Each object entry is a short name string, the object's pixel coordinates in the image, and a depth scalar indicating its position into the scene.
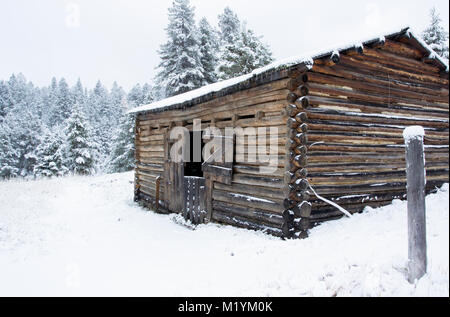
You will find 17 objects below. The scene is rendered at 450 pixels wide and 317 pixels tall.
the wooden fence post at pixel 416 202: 3.19
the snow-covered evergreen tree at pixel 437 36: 19.55
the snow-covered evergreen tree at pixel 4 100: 57.13
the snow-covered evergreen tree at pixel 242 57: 23.19
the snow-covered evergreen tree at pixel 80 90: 69.00
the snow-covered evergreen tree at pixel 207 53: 25.75
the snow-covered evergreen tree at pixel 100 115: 49.65
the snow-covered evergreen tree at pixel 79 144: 29.30
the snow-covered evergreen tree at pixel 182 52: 23.52
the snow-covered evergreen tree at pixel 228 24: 30.70
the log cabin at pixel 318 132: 6.59
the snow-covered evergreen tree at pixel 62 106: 58.28
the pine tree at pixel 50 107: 58.47
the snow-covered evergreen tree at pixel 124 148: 27.04
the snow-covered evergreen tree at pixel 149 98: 30.07
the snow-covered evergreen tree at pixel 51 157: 29.02
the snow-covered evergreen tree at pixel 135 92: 63.08
